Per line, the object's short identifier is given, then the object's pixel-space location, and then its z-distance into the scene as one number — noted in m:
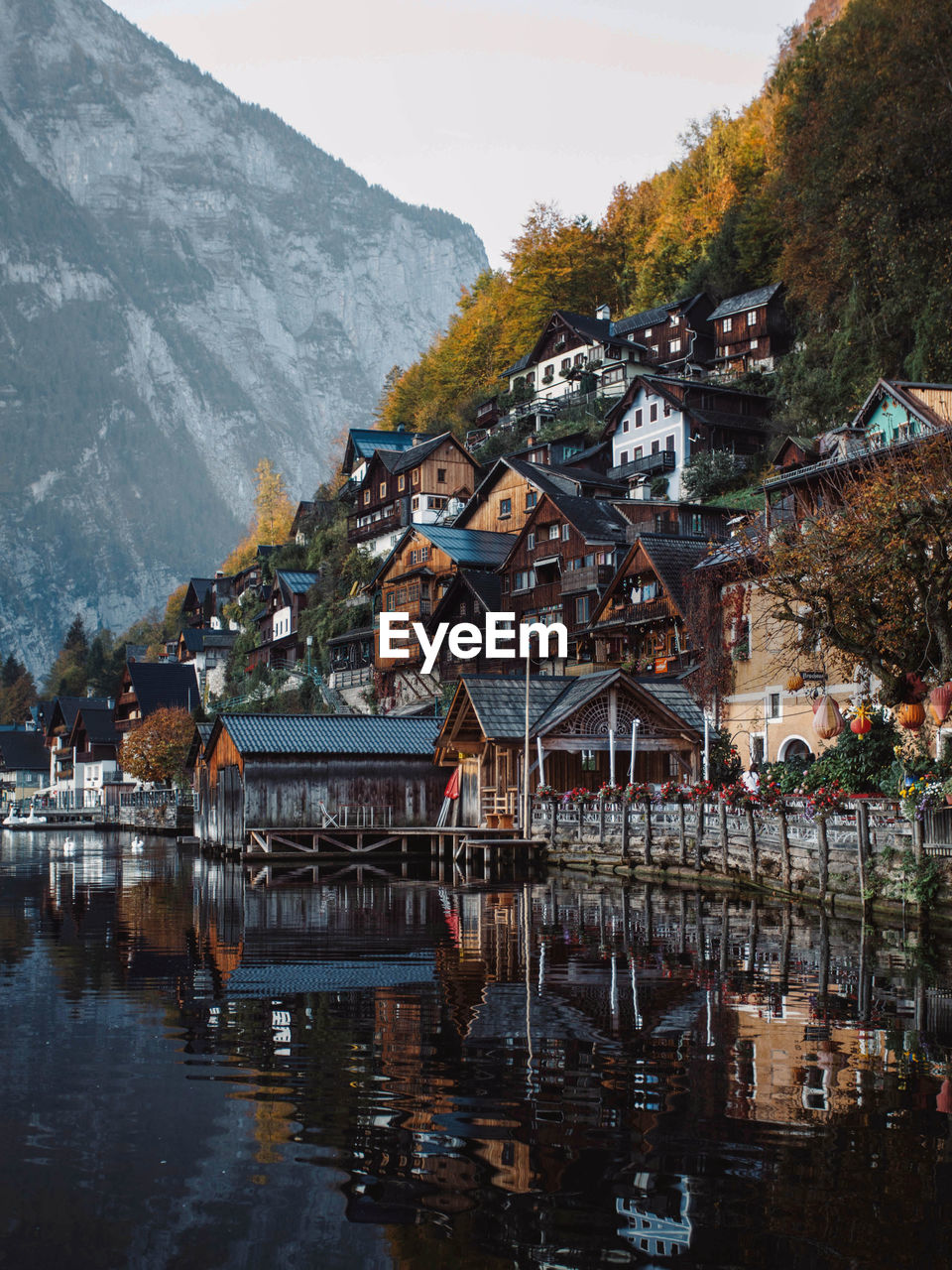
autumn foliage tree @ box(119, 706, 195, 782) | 95.25
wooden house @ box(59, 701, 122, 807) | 121.94
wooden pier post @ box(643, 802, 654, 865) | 36.78
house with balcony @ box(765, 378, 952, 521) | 46.94
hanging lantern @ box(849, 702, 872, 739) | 34.72
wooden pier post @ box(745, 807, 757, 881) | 30.78
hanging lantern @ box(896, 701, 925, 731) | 31.14
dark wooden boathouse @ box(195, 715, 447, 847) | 49.62
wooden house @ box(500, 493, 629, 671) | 67.94
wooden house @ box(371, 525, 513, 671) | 79.62
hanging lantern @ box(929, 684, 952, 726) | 28.96
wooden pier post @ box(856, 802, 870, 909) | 25.66
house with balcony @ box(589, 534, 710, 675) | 54.44
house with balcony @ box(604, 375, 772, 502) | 80.81
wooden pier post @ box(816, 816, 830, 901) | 27.05
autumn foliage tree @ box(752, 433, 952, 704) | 27.73
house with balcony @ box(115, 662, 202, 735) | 112.50
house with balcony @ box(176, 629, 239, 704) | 124.25
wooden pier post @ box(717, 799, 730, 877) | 32.25
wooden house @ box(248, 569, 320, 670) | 105.31
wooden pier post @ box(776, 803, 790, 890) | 29.00
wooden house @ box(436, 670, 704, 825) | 45.97
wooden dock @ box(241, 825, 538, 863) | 45.62
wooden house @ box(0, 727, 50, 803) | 141.50
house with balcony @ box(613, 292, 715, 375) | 92.50
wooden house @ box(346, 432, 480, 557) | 94.88
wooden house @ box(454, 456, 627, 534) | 79.88
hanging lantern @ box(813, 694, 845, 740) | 37.03
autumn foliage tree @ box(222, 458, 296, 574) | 153.38
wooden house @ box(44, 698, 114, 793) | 126.94
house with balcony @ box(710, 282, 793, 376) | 88.12
